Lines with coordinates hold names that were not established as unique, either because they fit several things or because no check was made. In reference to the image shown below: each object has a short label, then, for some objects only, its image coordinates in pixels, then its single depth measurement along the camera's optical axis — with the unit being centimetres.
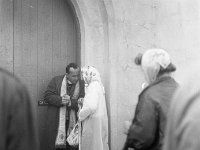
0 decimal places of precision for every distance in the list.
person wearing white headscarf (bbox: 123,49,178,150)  379
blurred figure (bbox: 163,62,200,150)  154
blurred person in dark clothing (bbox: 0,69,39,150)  241
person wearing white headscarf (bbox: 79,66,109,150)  738
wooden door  771
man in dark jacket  763
